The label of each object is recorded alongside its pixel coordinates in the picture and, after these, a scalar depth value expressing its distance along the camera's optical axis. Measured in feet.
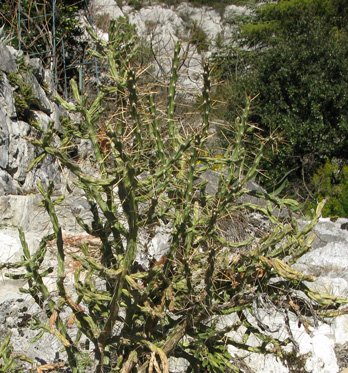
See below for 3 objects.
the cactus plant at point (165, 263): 6.86
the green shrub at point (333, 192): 27.09
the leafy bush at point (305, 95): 34.01
